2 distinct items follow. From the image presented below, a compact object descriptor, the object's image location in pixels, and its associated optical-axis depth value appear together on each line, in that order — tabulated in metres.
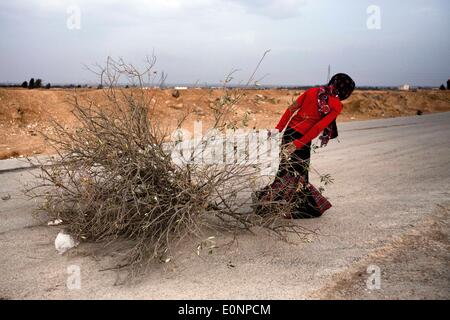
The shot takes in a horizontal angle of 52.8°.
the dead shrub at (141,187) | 3.54
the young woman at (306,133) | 4.23
